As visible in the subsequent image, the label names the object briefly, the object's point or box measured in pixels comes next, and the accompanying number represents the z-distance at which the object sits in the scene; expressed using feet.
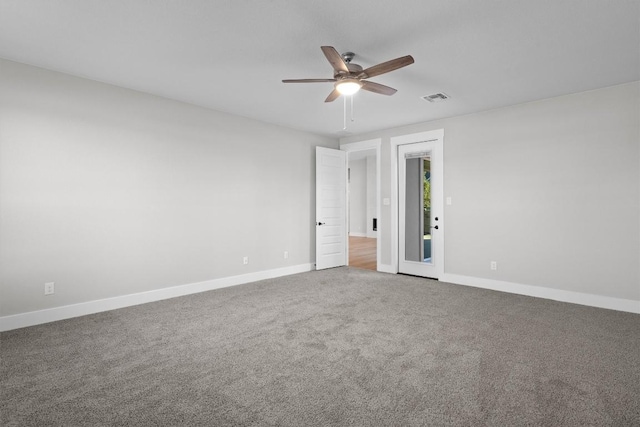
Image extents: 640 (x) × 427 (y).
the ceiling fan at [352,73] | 8.42
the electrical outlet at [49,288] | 11.24
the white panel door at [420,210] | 17.65
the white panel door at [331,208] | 20.47
